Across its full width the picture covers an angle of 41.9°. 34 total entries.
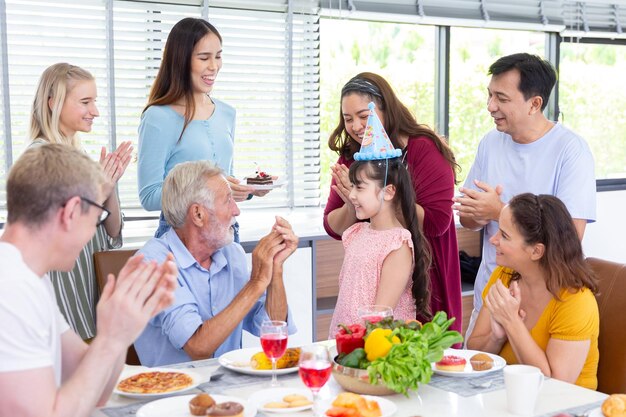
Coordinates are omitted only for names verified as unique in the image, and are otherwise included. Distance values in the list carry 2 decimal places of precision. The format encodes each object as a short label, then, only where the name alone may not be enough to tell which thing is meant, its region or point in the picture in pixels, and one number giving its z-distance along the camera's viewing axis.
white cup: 1.72
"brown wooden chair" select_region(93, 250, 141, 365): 2.79
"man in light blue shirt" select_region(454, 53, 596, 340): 2.80
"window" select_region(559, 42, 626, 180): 5.48
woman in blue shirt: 3.00
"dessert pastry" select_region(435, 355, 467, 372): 2.02
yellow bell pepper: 1.84
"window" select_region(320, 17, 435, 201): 4.58
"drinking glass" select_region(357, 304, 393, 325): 2.02
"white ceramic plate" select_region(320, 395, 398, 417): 1.72
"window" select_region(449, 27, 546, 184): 5.05
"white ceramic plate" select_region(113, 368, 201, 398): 1.84
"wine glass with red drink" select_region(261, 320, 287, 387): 1.90
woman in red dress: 2.86
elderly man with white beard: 2.42
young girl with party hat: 2.66
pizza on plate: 1.87
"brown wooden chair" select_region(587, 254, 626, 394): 2.26
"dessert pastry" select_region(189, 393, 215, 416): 1.70
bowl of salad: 1.79
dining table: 1.77
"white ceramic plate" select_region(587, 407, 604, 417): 1.68
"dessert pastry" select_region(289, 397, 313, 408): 1.78
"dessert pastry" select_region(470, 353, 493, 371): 2.03
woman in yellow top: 2.16
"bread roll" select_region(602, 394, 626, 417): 1.66
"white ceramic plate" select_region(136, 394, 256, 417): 1.73
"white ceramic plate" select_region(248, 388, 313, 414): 1.76
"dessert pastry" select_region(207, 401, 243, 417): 1.64
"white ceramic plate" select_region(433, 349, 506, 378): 2.00
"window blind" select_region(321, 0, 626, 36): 4.54
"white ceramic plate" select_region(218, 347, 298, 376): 2.02
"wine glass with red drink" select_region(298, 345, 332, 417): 1.68
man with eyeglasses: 1.47
